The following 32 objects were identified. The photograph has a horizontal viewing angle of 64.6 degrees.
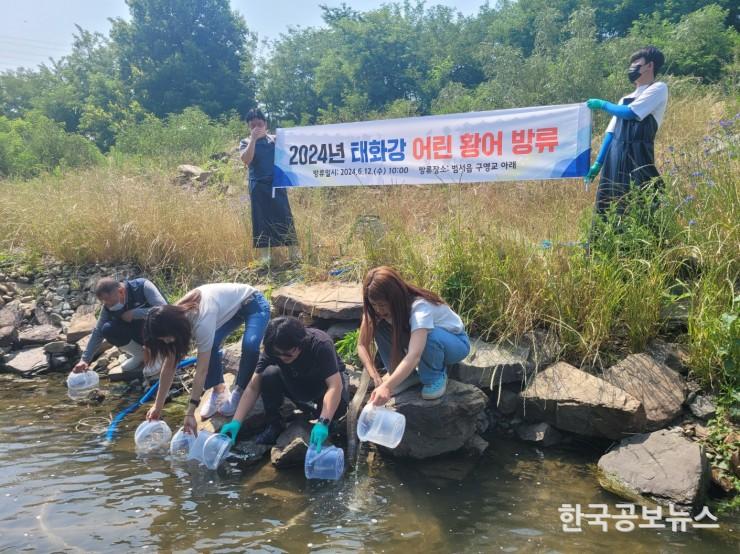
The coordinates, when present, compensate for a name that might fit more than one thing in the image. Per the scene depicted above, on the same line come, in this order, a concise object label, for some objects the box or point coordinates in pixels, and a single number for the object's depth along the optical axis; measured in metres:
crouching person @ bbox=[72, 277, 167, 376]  4.76
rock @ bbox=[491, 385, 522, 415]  4.27
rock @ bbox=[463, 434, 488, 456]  3.95
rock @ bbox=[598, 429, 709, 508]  3.25
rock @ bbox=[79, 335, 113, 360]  6.25
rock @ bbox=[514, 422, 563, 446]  4.02
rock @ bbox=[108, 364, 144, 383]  5.63
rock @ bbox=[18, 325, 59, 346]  6.56
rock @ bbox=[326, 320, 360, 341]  5.16
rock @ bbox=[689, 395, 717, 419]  3.80
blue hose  4.52
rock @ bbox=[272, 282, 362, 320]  5.11
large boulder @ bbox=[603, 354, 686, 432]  3.80
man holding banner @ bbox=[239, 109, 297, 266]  6.61
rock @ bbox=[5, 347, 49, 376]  6.05
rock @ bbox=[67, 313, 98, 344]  6.40
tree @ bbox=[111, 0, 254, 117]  28.22
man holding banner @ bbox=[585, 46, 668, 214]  4.61
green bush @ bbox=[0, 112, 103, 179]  16.94
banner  5.40
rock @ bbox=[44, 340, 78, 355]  6.22
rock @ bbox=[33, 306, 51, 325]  7.07
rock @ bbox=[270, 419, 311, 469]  3.80
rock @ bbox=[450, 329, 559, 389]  4.23
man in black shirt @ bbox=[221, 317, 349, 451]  3.65
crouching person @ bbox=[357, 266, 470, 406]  3.58
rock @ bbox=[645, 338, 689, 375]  4.09
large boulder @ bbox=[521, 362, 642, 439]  3.77
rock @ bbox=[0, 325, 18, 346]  6.49
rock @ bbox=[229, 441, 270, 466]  3.96
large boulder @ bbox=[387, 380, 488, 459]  3.84
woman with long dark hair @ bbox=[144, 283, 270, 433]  3.80
